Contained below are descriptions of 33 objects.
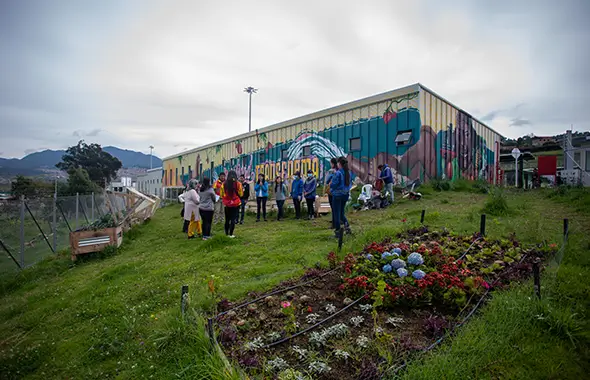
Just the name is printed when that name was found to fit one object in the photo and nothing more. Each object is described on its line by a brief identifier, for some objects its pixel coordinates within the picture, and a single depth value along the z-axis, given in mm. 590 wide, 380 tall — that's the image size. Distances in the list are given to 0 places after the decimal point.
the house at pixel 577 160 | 13808
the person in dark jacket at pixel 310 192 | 9625
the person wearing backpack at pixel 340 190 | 6289
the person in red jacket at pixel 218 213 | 10938
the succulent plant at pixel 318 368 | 2166
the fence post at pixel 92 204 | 11048
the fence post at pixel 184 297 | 2931
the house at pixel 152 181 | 38406
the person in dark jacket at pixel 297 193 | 10102
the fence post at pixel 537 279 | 2716
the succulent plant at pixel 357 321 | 2771
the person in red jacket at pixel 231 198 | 7062
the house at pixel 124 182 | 26719
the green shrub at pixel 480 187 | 12842
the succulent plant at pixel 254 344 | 2476
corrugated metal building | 12352
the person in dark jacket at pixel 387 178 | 10311
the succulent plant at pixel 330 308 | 3062
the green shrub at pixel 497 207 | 7230
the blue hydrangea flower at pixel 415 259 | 3588
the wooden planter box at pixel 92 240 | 6969
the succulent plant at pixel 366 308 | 3009
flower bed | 2297
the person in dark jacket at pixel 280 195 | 10414
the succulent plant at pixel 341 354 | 2291
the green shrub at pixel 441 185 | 12141
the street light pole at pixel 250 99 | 44656
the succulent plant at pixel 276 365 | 2230
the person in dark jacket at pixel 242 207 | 10134
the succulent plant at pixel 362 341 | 2426
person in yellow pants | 8117
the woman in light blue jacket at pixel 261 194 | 10552
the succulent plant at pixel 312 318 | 2887
